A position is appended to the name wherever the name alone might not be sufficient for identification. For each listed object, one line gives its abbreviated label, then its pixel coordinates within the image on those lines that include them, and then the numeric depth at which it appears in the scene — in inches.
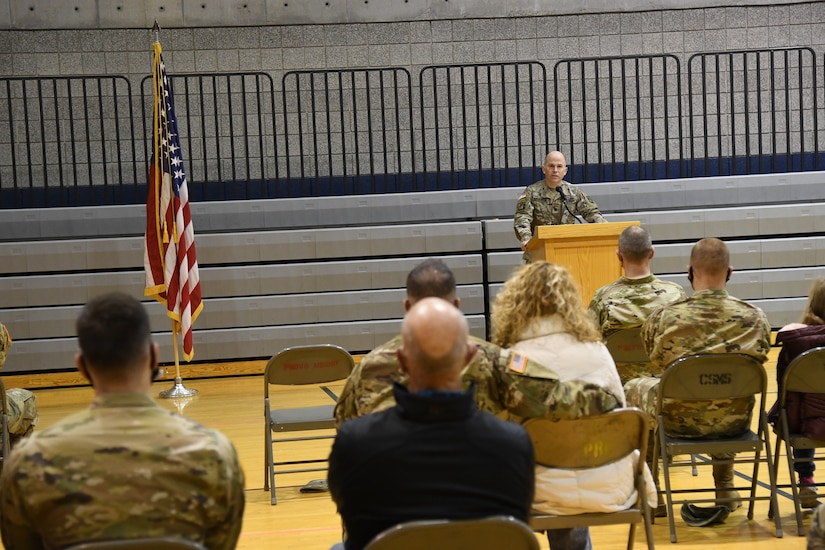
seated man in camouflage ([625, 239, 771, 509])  341.7
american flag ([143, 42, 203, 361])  698.7
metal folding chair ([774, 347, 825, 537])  338.0
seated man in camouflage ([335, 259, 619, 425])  251.3
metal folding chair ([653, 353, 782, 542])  328.8
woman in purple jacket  345.4
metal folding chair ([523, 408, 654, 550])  252.2
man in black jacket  174.5
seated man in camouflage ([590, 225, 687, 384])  401.2
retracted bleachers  788.4
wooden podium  586.7
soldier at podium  682.1
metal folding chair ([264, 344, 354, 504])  426.1
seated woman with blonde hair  261.1
